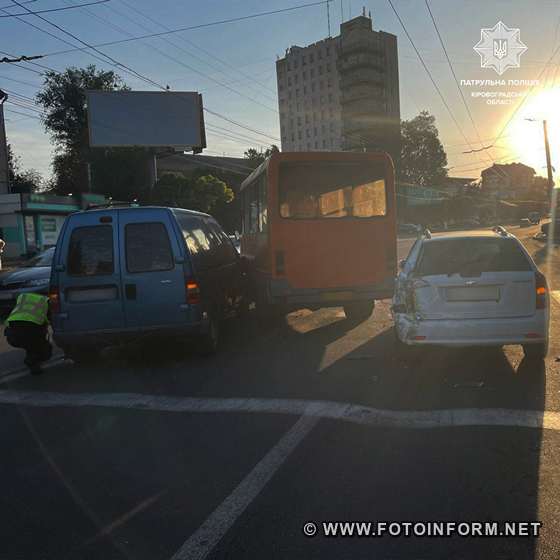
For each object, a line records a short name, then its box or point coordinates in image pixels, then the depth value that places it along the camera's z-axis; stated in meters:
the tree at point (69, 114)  67.94
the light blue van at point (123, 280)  7.52
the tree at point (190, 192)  41.94
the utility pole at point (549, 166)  52.75
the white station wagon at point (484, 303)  6.42
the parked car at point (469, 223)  68.89
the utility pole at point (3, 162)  47.66
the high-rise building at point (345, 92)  97.35
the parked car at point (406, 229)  65.31
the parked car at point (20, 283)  12.85
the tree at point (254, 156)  77.66
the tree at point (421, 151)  108.25
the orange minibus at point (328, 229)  9.77
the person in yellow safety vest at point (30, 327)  7.57
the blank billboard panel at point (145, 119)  41.47
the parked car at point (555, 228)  32.26
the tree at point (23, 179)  67.75
